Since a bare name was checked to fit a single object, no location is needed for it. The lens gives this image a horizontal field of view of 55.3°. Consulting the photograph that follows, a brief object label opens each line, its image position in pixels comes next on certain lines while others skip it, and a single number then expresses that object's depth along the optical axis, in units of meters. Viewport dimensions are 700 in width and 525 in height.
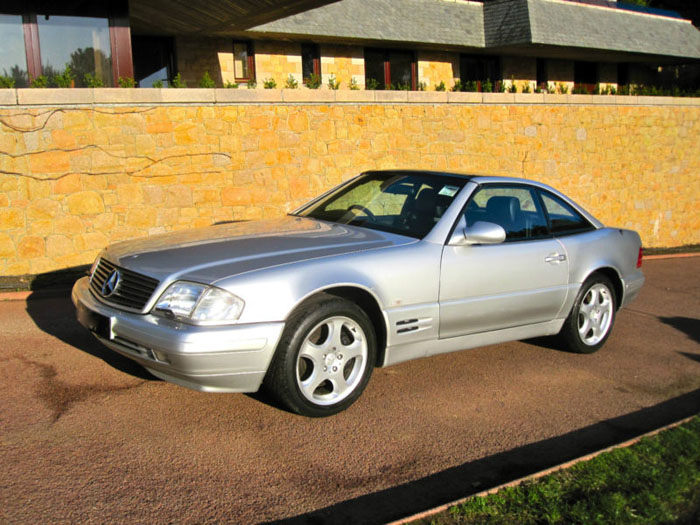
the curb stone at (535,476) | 3.02
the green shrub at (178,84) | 10.48
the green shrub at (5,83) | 9.13
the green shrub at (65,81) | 9.59
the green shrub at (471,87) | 14.14
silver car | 3.91
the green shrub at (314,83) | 11.88
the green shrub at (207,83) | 10.38
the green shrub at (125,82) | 9.83
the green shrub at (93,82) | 9.68
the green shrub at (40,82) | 9.38
